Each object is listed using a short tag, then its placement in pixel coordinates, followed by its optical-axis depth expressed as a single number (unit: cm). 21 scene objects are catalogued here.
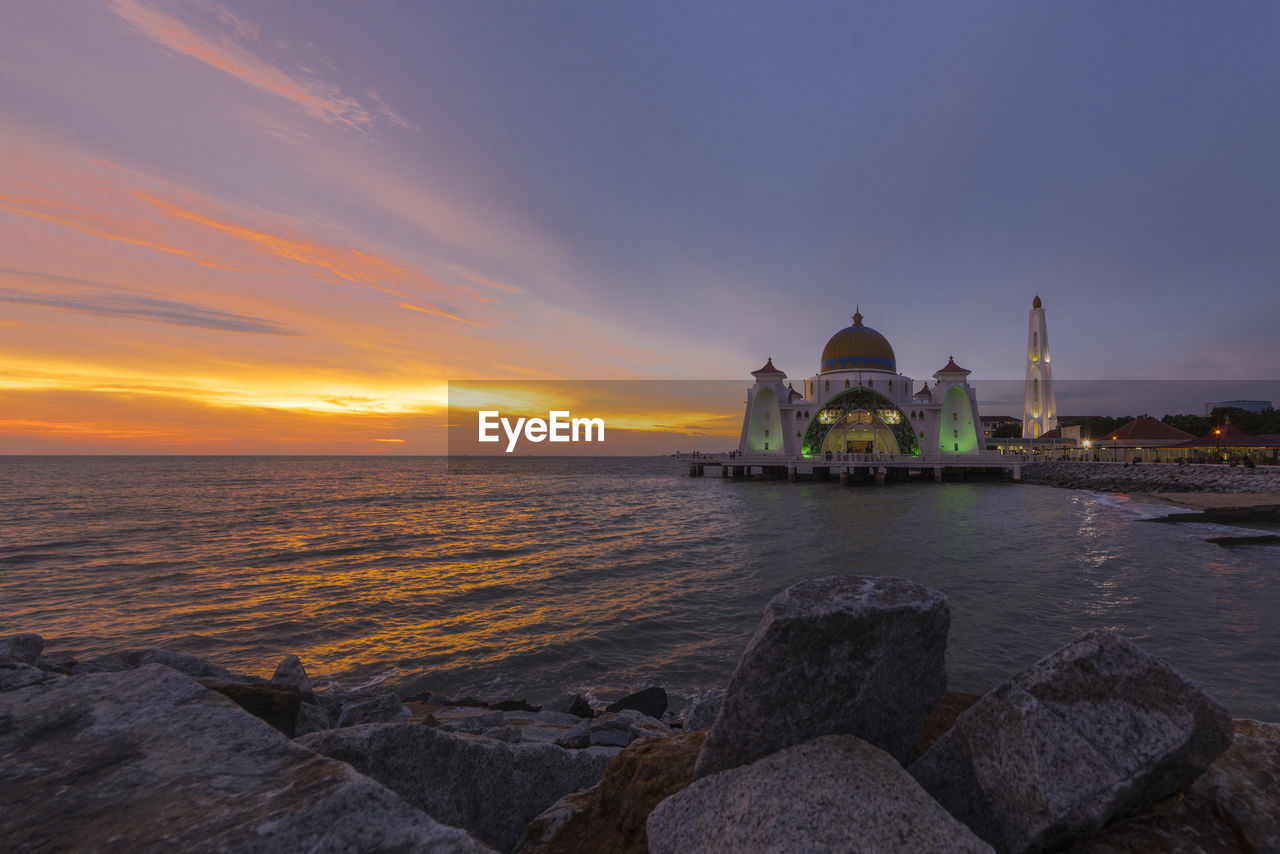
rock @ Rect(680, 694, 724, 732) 587
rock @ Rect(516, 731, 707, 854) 342
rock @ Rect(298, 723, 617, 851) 404
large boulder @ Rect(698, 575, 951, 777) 296
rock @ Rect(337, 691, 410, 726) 694
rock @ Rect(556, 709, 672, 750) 666
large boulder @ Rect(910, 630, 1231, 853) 263
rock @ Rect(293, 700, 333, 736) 618
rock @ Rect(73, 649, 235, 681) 727
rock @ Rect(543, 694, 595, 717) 872
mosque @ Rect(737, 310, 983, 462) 7544
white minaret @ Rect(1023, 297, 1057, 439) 9831
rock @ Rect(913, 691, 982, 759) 379
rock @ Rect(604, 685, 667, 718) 866
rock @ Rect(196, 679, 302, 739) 500
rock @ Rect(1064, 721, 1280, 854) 267
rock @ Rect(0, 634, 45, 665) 703
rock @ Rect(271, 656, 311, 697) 780
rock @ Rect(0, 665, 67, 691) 393
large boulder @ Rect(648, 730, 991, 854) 226
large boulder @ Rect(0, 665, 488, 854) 206
